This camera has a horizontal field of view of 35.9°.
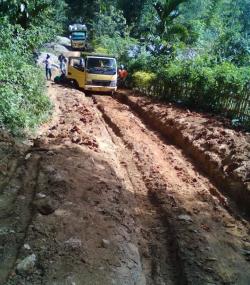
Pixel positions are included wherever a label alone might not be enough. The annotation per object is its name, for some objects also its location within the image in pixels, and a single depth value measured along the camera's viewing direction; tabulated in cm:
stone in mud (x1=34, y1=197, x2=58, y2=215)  584
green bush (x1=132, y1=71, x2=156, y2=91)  1817
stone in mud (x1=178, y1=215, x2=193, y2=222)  647
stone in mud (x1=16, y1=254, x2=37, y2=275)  440
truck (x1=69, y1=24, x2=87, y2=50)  3772
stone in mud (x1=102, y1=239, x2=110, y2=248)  526
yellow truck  1830
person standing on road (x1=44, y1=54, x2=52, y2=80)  2280
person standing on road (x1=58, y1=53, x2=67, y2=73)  2517
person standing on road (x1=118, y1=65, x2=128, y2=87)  2128
